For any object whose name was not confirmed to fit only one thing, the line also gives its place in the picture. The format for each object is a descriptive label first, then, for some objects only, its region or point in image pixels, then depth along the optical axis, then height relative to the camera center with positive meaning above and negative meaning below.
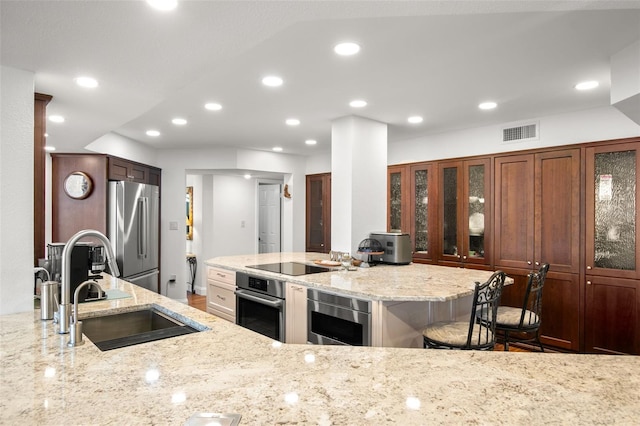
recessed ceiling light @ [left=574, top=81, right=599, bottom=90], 2.89 +0.95
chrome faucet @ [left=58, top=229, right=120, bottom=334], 1.43 -0.23
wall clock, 4.62 +0.33
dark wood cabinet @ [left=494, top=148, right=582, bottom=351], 3.69 -0.18
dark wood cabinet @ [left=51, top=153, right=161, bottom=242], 4.64 +0.15
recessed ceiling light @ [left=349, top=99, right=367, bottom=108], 3.34 +0.94
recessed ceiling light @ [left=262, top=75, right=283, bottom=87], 2.74 +0.94
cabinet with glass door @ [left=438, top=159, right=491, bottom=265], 4.32 +0.00
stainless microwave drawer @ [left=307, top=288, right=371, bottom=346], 2.51 -0.74
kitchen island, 2.42 -0.52
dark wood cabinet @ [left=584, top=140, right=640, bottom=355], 3.35 -0.34
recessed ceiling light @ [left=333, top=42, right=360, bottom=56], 2.21 +0.94
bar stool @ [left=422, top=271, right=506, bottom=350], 2.25 -0.73
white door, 7.34 -0.14
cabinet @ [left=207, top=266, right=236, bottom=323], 3.75 -0.81
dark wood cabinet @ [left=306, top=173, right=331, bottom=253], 6.06 -0.02
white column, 3.82 +0.31
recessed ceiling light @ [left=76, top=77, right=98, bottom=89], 2.22 +0.75
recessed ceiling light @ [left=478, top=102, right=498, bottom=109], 3.43 +0.95
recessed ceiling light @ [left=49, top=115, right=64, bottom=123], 3.01 +0.73
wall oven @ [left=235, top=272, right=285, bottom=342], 3.15 -0.79
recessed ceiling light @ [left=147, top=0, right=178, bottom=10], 1.47 +0.78
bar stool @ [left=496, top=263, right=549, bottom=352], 2.83 -0.79
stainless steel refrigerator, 4.67 -0.23
